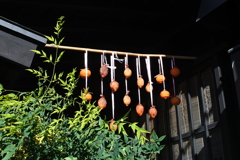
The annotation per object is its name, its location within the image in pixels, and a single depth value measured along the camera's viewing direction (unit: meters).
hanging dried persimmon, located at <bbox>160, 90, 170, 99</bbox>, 4.25
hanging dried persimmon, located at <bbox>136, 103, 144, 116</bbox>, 4.24
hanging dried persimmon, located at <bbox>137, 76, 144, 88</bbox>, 4.23
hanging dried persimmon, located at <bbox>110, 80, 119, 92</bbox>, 4.18
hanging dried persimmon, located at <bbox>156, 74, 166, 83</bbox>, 4.27
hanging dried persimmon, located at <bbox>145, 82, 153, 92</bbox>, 4.29
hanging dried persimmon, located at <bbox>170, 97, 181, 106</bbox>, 4.19
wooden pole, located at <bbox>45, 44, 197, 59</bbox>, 4.15
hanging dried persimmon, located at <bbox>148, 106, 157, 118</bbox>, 4.20
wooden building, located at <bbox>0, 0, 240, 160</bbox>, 3.72
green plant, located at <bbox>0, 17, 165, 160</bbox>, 1.87
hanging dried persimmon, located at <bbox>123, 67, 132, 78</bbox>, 4.20
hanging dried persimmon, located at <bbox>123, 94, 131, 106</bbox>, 4.18
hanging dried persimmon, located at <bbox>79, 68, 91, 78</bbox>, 4.23
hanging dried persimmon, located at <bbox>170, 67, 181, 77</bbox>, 4.27
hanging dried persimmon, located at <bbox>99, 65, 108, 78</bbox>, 4.20
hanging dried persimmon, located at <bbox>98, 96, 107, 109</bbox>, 4.18
